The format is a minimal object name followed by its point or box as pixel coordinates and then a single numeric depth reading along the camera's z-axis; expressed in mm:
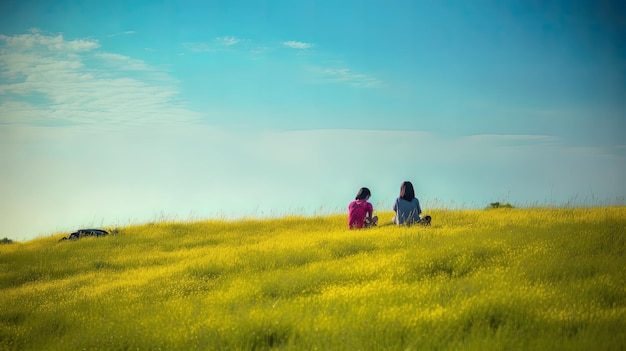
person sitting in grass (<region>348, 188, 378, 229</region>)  18469
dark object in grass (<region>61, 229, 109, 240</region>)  22156
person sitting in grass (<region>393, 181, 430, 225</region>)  17656
